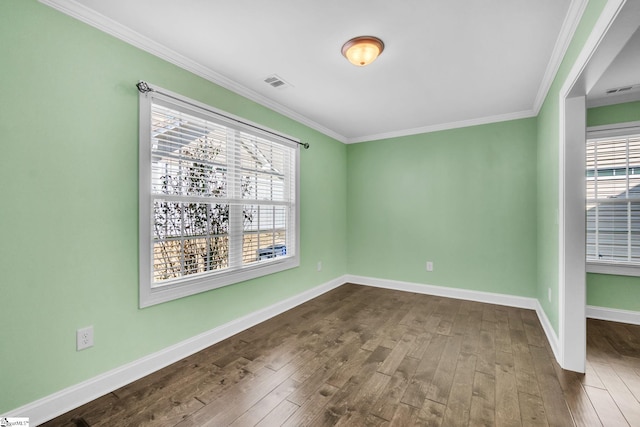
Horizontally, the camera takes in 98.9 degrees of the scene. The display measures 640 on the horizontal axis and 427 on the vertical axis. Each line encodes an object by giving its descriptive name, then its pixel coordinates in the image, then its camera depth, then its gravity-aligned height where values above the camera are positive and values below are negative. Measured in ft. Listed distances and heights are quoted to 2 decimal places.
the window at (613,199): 10.07 +0.61
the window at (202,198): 7.09 +0.47
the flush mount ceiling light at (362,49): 6.73 +4.19
